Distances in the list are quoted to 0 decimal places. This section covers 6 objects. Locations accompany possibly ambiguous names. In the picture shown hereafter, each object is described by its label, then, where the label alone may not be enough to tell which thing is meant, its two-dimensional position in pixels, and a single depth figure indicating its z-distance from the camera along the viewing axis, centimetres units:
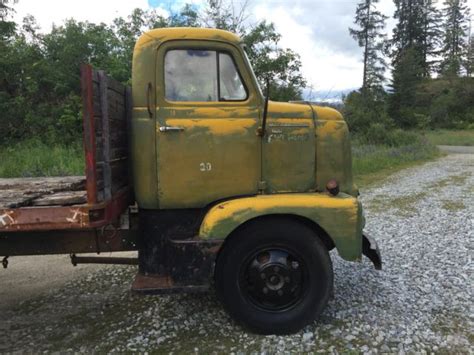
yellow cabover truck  370
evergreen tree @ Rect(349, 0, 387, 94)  5869
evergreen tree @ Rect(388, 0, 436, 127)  6631
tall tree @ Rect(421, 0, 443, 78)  6912
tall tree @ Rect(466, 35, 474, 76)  6150
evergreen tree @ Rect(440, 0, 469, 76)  6881
